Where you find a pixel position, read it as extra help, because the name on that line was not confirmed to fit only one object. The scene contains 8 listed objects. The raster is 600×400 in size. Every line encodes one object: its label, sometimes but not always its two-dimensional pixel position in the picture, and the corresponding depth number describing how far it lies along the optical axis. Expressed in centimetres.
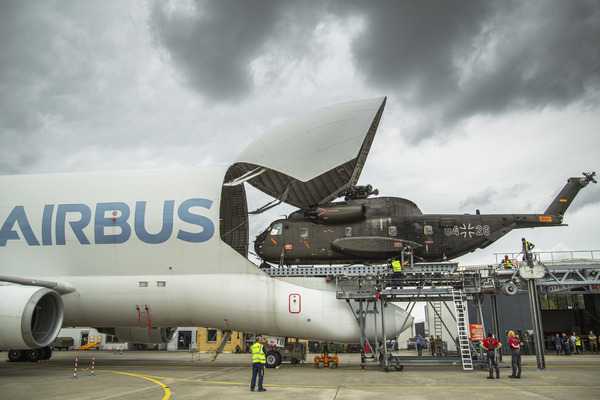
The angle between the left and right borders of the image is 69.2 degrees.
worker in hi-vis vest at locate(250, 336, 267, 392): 1202
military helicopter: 1789
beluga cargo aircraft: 1709
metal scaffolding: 1670
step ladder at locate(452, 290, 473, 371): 1608
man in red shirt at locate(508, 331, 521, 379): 1364
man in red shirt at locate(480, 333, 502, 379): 1370
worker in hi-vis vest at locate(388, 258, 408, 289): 1677
